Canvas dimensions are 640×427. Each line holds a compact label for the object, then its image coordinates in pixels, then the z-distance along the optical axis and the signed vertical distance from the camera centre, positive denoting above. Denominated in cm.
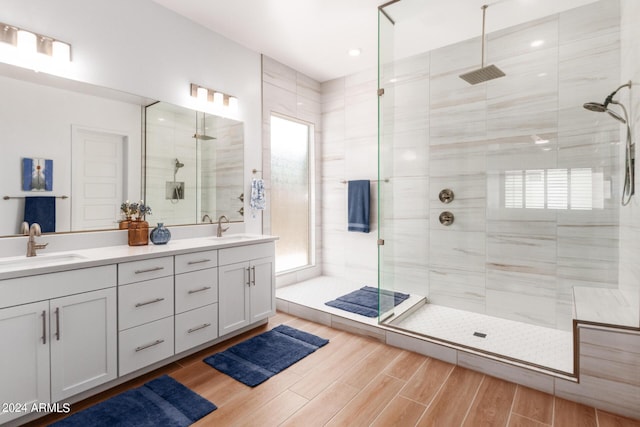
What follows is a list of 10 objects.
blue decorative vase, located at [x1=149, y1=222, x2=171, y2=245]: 241 -17
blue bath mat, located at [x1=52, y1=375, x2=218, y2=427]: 163 -104
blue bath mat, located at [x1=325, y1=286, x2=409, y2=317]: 286 -87
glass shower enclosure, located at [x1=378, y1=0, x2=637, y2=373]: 242 +39
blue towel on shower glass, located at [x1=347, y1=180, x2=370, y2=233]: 382 +9
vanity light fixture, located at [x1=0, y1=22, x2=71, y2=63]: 189 +101
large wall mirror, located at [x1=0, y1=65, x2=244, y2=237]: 191 +41
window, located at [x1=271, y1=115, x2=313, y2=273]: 379 +25
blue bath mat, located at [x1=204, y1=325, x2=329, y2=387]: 210 -101
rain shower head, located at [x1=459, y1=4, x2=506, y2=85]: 277 +120
